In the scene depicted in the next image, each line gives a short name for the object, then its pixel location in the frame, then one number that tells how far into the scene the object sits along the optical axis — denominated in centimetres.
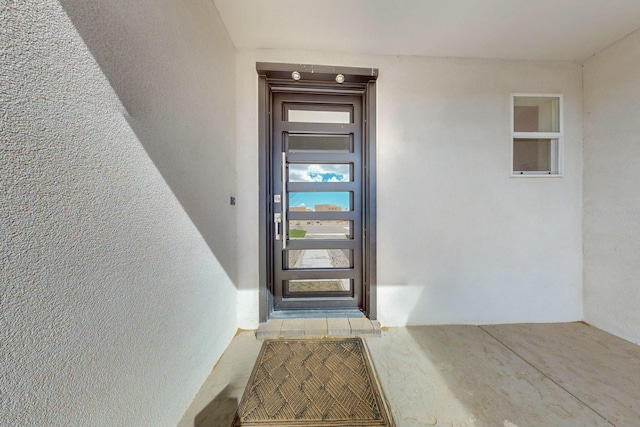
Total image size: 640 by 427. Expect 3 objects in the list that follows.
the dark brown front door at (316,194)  212
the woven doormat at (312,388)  120
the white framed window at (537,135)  213
